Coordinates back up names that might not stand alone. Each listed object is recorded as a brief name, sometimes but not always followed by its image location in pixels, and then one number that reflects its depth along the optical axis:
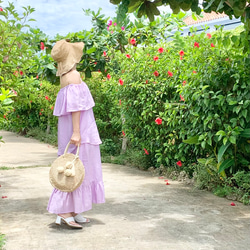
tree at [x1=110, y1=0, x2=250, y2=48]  3.70
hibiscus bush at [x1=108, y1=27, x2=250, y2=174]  4.96
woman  3.89
